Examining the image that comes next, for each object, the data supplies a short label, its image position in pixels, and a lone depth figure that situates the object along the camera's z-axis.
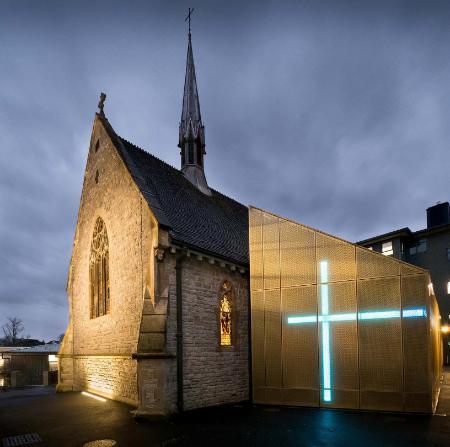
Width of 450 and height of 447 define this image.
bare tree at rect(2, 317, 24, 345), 82.41
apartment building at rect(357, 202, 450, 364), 35.62
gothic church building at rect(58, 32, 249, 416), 12.50
